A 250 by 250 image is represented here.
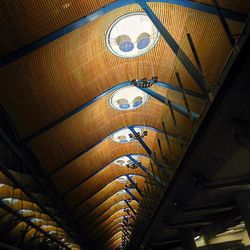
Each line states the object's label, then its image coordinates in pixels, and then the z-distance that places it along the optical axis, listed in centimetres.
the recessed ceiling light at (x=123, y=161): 2362
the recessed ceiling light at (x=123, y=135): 1893
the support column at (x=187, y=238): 1493
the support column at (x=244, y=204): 1016
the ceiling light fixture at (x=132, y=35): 1056
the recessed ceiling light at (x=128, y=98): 1484
